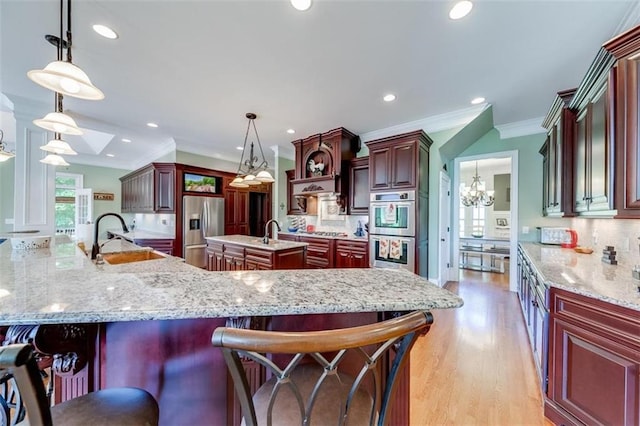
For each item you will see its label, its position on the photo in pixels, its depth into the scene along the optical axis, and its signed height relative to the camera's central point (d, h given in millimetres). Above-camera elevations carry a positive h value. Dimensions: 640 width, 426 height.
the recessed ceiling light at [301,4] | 1821 +1555
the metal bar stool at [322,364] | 530 -377
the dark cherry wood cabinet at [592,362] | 1193 -794
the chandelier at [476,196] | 6434 +489
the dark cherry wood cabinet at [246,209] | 6340 +129
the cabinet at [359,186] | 4594 +525
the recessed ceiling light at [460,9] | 1815 +1543
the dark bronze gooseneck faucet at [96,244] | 1958 -251
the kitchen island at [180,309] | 765 -297
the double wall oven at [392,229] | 3643 -237
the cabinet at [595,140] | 1619 +569
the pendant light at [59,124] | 1845 +682
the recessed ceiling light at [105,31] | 2085 +1559
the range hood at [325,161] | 4641 +1045
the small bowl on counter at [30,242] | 2105 -258
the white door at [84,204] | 6914 +244
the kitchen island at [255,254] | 3331 -599
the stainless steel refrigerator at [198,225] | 5391 -257
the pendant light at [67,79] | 1295 +740
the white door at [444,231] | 4066 -290
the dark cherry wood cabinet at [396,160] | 3695 +852
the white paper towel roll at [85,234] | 2443 -215
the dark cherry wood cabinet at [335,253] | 4305 -710
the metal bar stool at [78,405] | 511 -619
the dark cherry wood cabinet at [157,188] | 5348 +560
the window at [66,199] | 6930 +382
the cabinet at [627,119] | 1420 +563
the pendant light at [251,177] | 3459 +526
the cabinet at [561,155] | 2361 +610
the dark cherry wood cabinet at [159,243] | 5297 -642
